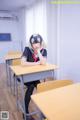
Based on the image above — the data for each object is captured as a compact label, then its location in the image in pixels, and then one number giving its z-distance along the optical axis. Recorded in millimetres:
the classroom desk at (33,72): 2055
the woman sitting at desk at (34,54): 2340
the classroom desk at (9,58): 3521
